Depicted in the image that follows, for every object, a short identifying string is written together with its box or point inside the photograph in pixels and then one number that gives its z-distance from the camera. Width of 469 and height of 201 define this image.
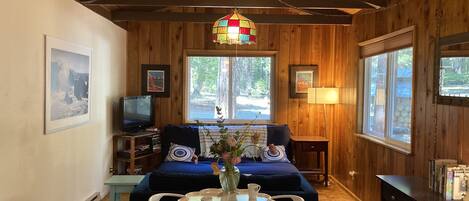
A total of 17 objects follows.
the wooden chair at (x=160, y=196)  2.86
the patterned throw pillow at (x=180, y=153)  5.61
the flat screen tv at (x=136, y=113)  5.61
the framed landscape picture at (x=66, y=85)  3.70
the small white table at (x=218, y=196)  2.85
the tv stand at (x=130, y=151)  5.63
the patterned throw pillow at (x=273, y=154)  5.69
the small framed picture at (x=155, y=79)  6.48
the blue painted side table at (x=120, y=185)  4.00
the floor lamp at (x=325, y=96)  6.13
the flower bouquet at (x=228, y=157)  2.77
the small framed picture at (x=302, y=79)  6.59
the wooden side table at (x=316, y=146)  6.03
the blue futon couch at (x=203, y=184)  3.17
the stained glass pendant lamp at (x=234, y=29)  3.74
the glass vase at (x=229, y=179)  2.84
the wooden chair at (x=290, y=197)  2.91
